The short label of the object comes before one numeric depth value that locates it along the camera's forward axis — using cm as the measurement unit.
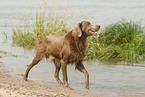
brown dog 780
